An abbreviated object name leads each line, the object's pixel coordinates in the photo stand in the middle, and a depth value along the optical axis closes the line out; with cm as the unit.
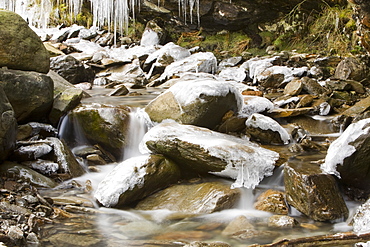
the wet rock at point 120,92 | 902
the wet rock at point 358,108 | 645
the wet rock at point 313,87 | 806
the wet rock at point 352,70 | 904
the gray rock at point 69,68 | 1033
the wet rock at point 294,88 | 809
